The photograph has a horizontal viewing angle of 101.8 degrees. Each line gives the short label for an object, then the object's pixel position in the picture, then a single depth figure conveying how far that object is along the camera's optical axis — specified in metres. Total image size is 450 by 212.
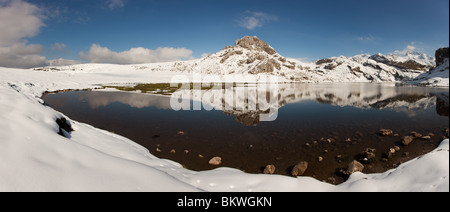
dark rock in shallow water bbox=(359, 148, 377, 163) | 12.74
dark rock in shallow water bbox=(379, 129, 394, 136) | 17.98
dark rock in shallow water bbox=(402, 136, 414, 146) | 15.34
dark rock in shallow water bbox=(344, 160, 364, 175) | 11.27
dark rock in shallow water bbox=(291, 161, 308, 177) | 11.39
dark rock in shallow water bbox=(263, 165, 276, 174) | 11.55
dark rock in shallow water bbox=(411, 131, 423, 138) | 16.87
